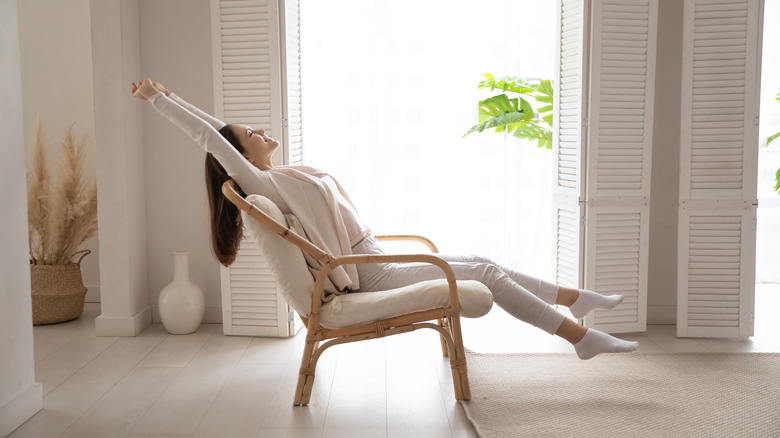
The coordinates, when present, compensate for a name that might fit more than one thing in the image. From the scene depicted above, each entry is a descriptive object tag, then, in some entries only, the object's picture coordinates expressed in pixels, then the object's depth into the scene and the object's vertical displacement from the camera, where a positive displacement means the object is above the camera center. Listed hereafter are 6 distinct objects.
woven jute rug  2.81 -1.05
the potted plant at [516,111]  5.64 +0.22
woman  3.12 -0.37
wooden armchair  2.95 -0.62
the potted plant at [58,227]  4.41 -0.49
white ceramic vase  4.14 -0.86
